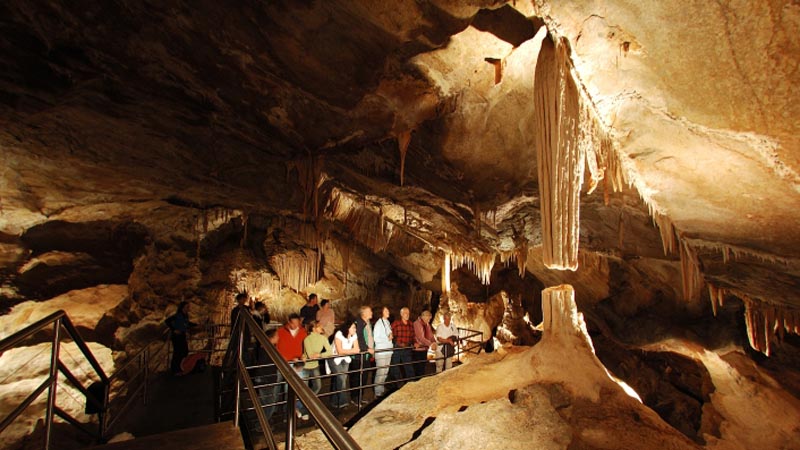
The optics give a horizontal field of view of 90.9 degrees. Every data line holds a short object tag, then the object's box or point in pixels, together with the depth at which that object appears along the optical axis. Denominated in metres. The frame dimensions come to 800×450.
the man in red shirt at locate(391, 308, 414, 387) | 6.25
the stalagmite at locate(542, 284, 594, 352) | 4.71
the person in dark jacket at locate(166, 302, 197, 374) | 6.34
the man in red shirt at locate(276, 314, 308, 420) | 5.05
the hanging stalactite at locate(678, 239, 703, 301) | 6.81
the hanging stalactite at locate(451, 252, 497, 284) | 10.39
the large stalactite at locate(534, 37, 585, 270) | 3.86
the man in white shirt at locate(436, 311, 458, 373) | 6.96
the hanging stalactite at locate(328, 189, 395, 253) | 8.51
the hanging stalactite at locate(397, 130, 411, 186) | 6.41
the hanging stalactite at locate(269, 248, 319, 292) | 11.48
